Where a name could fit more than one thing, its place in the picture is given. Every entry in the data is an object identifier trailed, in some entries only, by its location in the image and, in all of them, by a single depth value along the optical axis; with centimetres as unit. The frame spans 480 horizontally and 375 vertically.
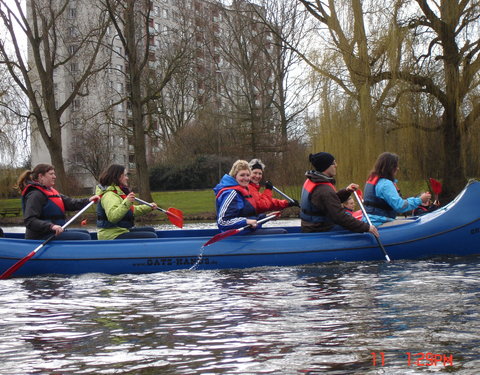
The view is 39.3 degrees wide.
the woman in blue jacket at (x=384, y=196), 870
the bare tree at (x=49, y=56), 2488
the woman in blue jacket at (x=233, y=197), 881
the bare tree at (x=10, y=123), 2652
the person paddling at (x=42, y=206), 897
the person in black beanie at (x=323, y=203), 855
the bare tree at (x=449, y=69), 1581
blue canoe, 863
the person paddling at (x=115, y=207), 885
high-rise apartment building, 2620
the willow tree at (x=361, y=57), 1658
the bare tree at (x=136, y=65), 2400
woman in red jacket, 985
